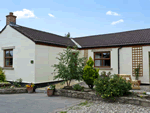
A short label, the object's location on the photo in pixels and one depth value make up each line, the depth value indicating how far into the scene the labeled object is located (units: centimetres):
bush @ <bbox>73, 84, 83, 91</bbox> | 774
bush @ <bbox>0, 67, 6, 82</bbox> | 1142
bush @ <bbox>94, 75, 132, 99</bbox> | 619
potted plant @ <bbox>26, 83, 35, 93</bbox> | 966
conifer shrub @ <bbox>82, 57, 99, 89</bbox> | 789
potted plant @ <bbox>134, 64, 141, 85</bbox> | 1131
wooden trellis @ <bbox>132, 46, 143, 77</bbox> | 1142
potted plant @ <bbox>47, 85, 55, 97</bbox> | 810
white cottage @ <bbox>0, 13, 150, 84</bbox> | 1071
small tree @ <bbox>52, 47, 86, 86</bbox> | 806
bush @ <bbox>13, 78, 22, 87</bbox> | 1066
